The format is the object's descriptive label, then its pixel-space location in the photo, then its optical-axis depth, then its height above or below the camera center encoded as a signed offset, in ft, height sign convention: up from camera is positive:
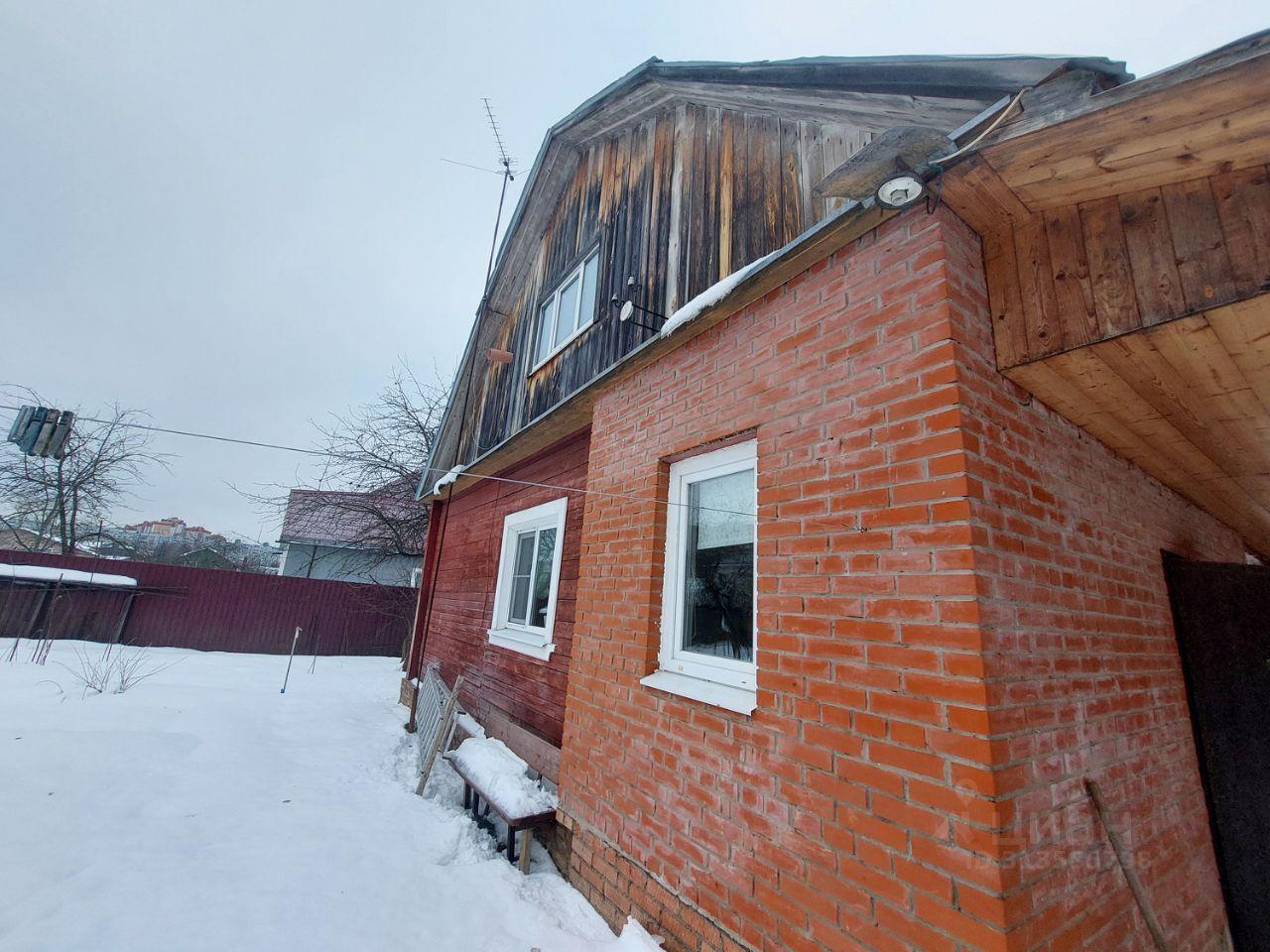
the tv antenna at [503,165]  26.25 +22.85
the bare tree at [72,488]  56.90 +7.46
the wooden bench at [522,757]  11.14 -5.00
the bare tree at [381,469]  49.08 +9.98
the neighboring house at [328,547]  53.21 +2.90
